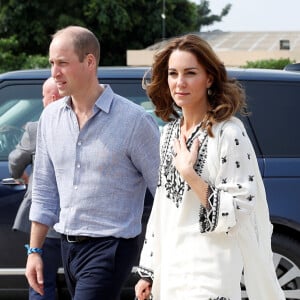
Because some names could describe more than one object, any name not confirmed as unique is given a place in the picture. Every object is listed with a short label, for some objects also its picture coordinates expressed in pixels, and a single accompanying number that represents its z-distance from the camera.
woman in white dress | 5.43
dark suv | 9.58
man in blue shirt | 6.54
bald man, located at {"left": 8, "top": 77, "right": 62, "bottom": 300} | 7.89
